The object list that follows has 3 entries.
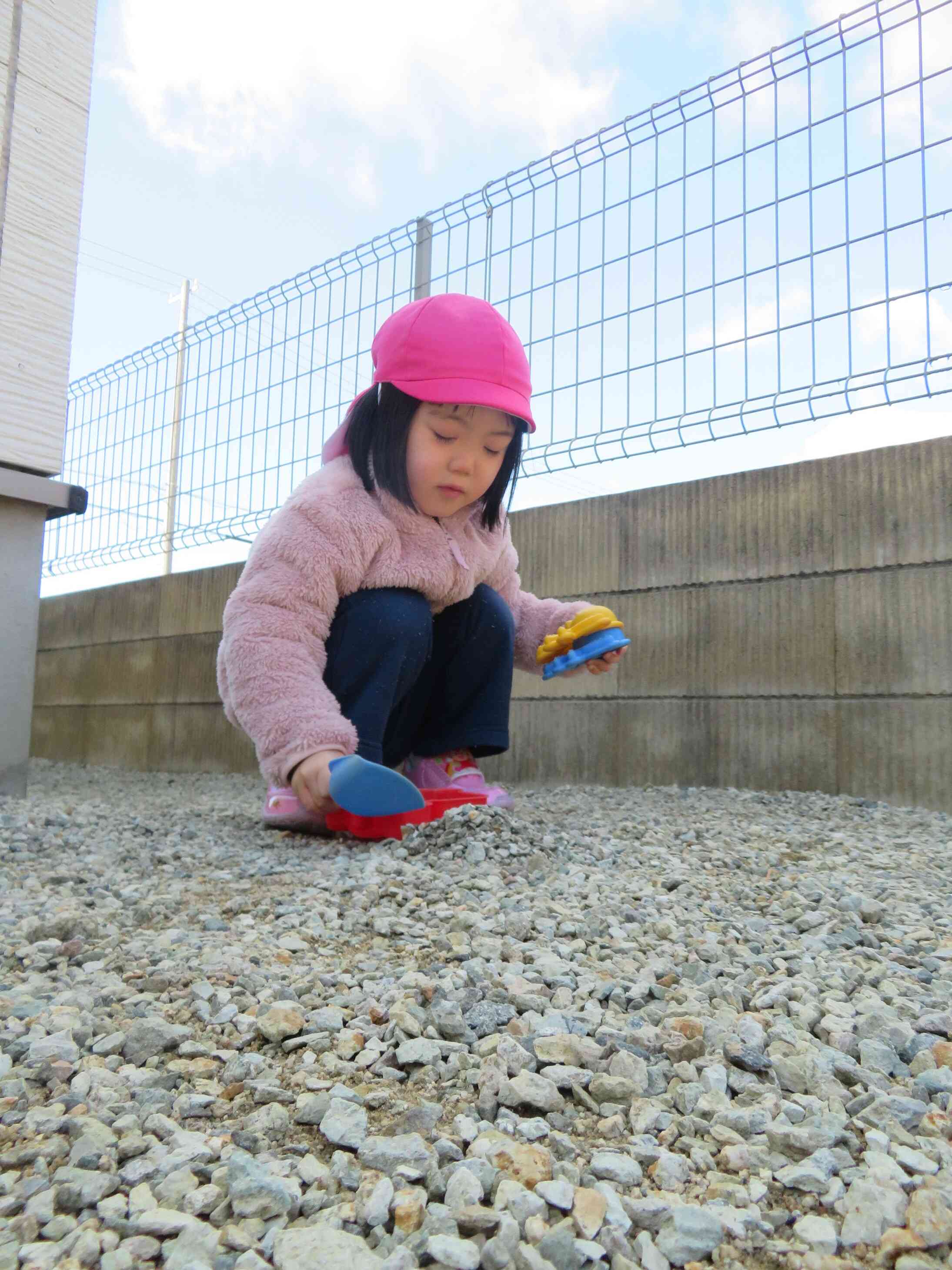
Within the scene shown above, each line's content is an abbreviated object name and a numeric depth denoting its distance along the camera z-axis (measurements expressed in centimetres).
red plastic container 151
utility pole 335
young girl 147
